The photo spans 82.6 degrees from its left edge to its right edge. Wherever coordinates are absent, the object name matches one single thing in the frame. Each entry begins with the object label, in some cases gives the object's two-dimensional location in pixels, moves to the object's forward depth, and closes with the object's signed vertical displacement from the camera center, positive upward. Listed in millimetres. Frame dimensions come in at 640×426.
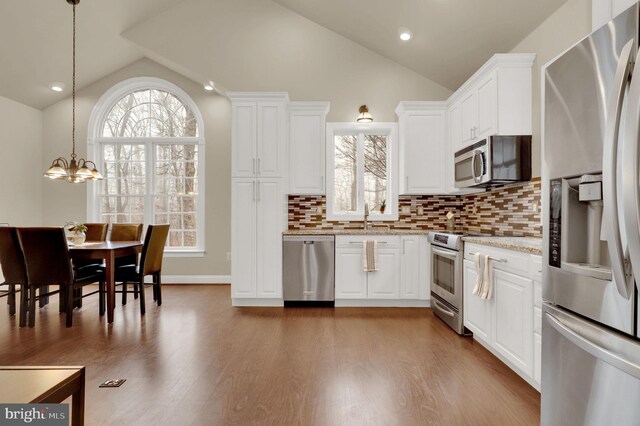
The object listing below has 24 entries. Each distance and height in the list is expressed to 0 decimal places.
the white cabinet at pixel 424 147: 4438 +802
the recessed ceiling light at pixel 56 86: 5223 +1795
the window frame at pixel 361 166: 4871 +621
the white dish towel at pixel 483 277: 2734 -488
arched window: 5738 +753
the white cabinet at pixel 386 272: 4238 -694
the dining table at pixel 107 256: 3562 -455
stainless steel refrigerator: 1009 -56
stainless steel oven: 3363 -658
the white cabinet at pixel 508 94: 3133 +1032
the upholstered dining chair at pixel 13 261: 3439 -490
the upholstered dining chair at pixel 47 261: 3361 -482
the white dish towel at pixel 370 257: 4172 -516
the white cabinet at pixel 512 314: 2217 -708
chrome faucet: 4707 -31
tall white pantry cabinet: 4242 +134
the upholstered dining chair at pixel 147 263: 3920 -577
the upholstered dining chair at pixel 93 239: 4183 -367
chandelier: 3730 +391
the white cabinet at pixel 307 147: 4520 +808
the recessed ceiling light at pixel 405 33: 4160 +2069
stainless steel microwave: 3092 +467
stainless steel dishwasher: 4242 -655
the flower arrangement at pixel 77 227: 3956 -183
